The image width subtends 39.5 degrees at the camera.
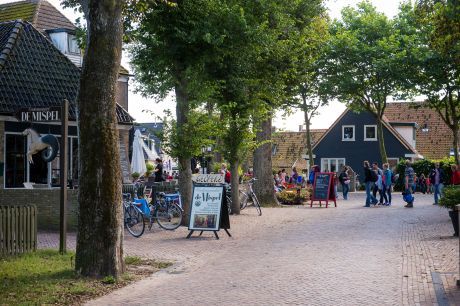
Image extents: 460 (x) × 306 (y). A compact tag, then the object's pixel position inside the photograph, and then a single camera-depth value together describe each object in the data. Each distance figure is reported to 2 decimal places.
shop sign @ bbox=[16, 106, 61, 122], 11.85
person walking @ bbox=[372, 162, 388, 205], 27.34
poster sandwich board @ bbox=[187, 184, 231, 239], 15.45
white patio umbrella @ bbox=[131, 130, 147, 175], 27.14
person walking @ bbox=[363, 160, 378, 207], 26.38
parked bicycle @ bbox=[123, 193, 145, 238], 16.03
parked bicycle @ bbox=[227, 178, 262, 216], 21.92
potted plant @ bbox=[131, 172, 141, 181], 29.90
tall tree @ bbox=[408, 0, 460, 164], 37.67
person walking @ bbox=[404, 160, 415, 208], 25.56
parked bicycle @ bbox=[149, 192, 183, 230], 17.08
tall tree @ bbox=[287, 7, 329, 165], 25.12
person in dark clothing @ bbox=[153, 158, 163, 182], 23.14
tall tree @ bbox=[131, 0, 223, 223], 17.20
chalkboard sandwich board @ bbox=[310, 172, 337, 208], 26.77
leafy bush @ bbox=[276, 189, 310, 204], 28.53
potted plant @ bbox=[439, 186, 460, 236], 15.57
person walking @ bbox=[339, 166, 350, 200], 33.03
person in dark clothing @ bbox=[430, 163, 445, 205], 25.72
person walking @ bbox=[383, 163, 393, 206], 27.02
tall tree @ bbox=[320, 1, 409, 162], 40.06
